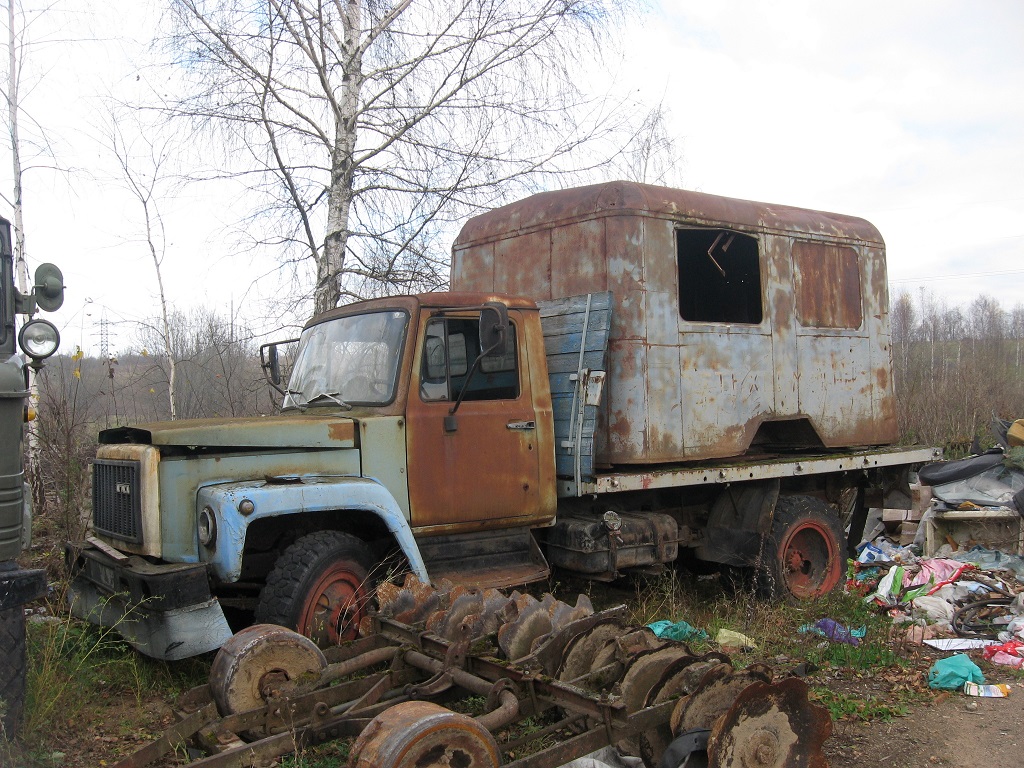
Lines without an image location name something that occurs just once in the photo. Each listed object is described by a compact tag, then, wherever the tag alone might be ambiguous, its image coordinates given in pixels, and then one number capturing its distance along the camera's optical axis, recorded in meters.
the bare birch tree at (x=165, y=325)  12.02
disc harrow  3.07
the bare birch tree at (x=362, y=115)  9.50
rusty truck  4.56
